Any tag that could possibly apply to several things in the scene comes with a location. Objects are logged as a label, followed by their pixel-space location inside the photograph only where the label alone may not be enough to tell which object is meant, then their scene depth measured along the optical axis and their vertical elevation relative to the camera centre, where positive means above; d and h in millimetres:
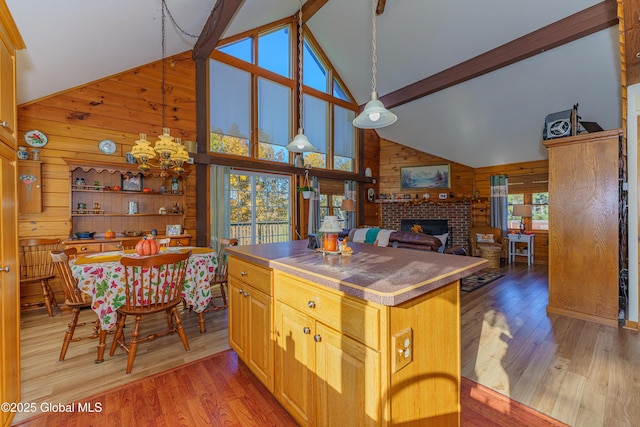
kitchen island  1041 -562
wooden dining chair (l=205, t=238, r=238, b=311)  3134 -777
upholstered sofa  3889 -454
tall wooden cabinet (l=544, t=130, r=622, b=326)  2844 -167
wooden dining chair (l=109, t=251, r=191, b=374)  2021 -609
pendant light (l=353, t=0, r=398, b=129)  2225 +829
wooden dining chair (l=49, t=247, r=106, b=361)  2195 -676
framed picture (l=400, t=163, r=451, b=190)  7203 +966
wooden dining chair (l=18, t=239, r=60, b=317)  3199 -630
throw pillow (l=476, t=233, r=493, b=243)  6211 -611
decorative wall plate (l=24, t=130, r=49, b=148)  3398 +960
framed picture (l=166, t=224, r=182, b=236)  4148 -258
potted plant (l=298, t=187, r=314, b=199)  5810 +472
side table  5902 -777
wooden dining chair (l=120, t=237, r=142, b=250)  3594 -394
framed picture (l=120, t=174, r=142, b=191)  3947 +451
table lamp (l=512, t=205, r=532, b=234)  5930 +28
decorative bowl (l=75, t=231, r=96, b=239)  3506 -275
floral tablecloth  2135 -548
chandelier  2729 +626
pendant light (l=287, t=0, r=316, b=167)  2909 +735
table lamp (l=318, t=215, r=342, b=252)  1813 -146
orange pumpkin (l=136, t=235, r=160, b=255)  2428 -301
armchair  6215 -705
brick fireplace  6898 -58
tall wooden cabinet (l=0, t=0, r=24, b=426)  1411 -63
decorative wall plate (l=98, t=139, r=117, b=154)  3861 +966
